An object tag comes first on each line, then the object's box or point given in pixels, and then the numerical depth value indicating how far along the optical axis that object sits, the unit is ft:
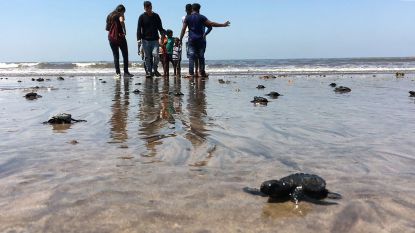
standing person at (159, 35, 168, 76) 48.46
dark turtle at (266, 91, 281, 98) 25.91
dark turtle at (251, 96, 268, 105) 21.83
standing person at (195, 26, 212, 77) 42.60
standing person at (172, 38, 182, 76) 50.35
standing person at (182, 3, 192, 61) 43.11
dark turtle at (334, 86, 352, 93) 29.32
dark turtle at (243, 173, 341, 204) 7.17
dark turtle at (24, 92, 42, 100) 25.69
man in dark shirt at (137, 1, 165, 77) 41.81
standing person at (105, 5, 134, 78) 42.34
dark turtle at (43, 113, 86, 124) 15.70
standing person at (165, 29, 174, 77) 49.57
